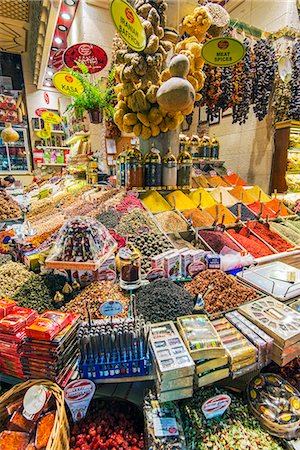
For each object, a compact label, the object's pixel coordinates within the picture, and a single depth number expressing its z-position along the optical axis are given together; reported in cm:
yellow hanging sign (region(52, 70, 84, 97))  371
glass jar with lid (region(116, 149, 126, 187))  298
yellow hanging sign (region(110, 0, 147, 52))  177
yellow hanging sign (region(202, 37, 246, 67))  236
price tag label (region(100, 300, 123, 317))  119
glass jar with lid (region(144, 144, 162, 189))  278
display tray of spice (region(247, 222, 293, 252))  246
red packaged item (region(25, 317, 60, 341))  103
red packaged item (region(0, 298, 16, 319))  121
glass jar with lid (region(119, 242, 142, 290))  152
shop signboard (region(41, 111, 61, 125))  647
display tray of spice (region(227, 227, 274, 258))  229
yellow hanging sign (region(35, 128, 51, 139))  762
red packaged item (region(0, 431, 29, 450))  98
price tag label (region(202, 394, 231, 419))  115
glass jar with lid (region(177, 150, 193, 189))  298
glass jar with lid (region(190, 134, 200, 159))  481
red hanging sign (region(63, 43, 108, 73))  356
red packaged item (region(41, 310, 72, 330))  113
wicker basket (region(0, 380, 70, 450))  94
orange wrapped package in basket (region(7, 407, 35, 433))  104
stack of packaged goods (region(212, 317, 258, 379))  114
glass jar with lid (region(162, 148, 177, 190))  284
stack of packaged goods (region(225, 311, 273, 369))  121
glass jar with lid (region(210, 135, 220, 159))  485
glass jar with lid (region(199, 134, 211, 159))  481
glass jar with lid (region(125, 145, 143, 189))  276
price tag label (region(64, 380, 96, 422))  107
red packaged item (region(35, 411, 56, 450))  97
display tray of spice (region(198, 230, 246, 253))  215
